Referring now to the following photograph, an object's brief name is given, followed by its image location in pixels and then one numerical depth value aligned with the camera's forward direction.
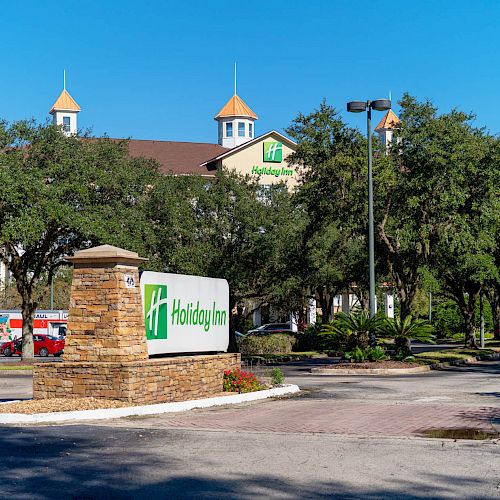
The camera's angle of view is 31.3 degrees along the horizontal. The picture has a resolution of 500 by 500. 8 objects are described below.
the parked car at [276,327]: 67.94
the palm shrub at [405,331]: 31.94
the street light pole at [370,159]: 29.30
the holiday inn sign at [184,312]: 17.83
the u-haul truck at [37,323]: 61.53
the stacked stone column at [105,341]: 16.39
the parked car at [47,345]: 56.47
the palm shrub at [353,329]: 30.73
